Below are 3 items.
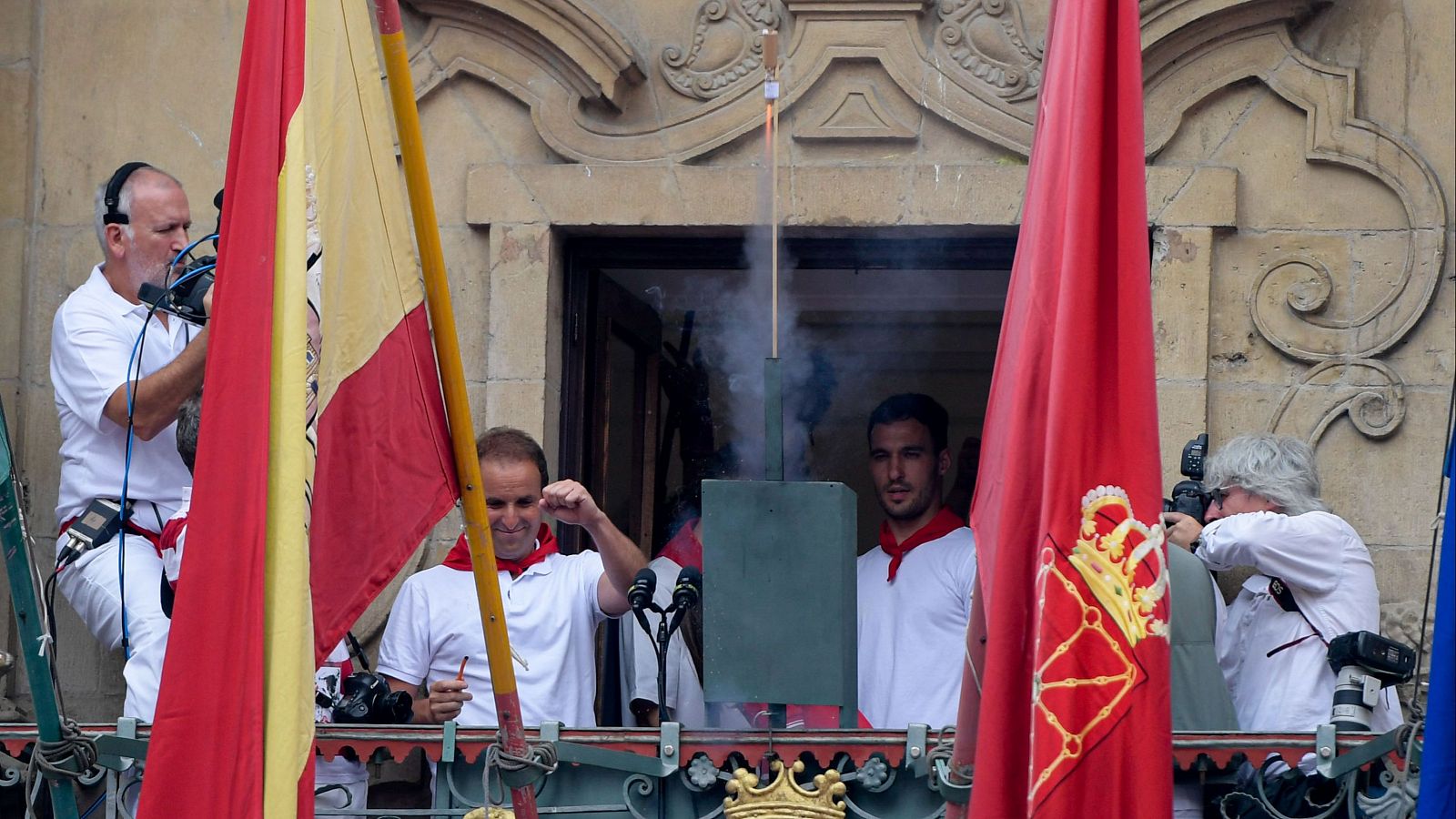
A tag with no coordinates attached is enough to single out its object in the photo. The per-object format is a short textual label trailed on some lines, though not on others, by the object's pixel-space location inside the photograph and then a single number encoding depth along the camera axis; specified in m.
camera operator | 13.16
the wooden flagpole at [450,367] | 11.04
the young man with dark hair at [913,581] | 13.61
